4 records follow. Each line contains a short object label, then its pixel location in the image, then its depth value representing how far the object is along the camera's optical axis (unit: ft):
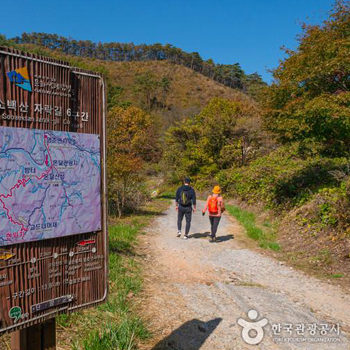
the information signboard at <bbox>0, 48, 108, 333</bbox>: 6.56
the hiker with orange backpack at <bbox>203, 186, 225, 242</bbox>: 30.86
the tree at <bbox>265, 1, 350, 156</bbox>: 29.45
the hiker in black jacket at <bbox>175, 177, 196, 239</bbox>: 31.78
